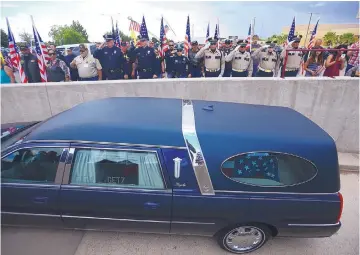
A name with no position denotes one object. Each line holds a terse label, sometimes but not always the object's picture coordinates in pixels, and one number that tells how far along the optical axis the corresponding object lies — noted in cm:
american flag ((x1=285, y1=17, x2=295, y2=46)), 863
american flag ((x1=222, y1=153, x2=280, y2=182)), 244
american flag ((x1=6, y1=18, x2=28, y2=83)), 660
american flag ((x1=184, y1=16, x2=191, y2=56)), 849
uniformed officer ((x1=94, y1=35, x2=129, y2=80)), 611
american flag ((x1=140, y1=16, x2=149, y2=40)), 812
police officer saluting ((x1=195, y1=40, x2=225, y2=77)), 649
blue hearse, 241
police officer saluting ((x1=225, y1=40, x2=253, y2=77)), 657
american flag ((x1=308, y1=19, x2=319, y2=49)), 971
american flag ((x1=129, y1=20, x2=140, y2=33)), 1506
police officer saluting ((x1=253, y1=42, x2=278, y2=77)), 668
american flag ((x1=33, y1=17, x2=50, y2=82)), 632
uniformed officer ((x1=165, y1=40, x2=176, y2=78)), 700
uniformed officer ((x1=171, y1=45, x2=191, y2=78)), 691
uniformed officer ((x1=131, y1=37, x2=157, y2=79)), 627
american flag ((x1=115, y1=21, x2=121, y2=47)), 1074
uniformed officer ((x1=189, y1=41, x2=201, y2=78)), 679
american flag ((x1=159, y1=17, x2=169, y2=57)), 773
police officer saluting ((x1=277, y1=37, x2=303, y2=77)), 666
